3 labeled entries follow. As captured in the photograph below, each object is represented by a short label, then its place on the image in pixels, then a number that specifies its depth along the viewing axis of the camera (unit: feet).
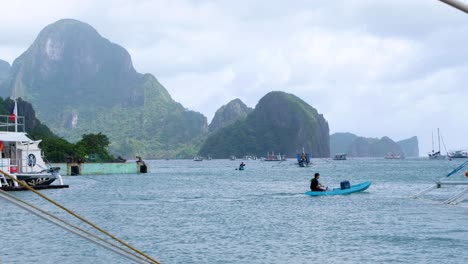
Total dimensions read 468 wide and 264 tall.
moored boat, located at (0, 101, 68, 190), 199.72
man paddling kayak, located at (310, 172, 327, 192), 183.28
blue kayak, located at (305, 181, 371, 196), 189.87
